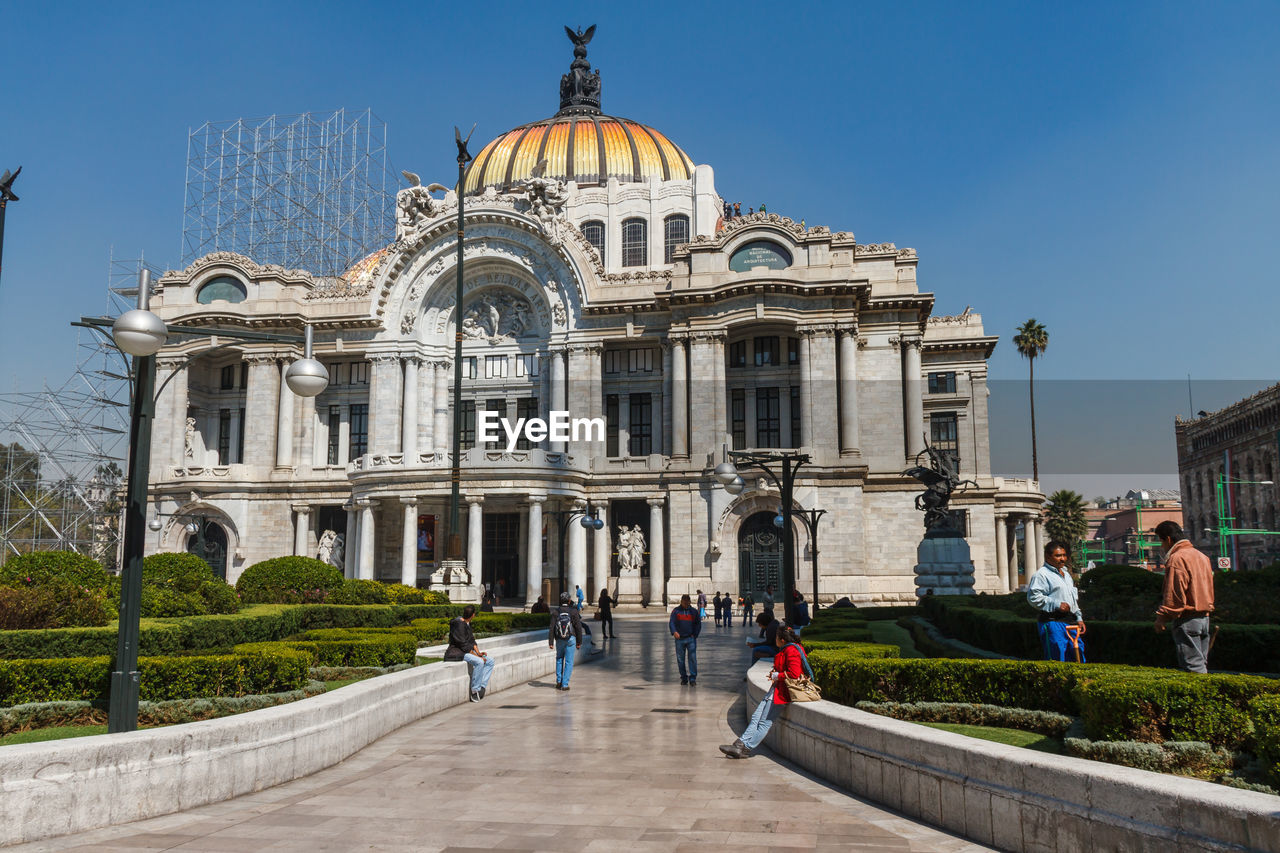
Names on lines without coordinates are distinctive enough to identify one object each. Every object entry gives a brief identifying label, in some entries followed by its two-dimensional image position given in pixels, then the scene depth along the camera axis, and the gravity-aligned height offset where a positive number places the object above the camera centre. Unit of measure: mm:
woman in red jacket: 12141 -1784
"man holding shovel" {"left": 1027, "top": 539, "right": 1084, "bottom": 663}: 11133 -624
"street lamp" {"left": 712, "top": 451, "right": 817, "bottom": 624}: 19156 +1347
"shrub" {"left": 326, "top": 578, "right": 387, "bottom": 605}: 29922 -1305
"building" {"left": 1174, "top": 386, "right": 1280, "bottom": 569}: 79438 +7001
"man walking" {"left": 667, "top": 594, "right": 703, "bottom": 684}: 19047 -1596
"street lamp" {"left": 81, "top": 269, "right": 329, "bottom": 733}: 9539 +1092
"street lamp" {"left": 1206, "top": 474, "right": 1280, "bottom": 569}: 78000 +2800
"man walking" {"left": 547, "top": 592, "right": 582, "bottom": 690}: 19125 -1769
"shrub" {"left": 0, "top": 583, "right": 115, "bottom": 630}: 15188 -876
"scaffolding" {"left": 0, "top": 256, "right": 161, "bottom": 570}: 56312 +3664
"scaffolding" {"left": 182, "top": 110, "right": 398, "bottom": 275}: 62125 +21244
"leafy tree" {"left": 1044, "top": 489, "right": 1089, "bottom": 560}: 81312 +2769
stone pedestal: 33406 -521
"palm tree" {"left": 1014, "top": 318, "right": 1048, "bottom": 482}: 81312 +17194
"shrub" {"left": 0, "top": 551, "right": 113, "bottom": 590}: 18109 -332
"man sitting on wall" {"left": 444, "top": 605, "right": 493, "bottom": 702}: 17641 -1806
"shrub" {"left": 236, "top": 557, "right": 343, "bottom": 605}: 30188 -961
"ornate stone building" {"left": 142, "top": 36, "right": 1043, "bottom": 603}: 48219 +7727
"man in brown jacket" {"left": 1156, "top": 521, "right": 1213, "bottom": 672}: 9359 -489
